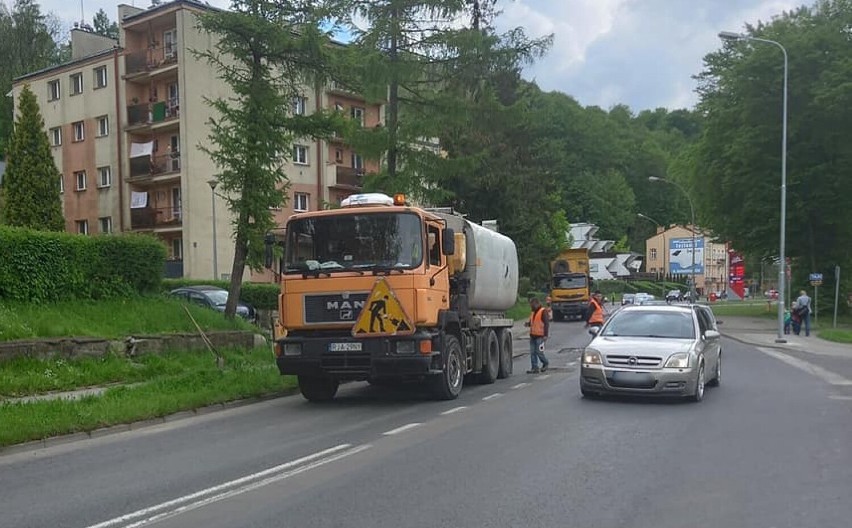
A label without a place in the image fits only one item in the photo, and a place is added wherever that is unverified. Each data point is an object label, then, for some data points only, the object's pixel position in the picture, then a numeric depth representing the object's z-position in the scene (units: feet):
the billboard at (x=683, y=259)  166.20
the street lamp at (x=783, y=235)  93.24
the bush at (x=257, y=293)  96.48
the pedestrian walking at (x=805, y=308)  103.09
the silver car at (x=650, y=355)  39.19
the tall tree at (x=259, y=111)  61.41
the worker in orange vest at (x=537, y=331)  58.59
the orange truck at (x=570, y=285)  148.25
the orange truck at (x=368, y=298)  40.04
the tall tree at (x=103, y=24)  233.55
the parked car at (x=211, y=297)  83.05
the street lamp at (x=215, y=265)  121.80
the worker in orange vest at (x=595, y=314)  68.33
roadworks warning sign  39.75
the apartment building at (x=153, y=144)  129.39
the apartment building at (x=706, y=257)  338.75
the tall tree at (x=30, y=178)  100.32
